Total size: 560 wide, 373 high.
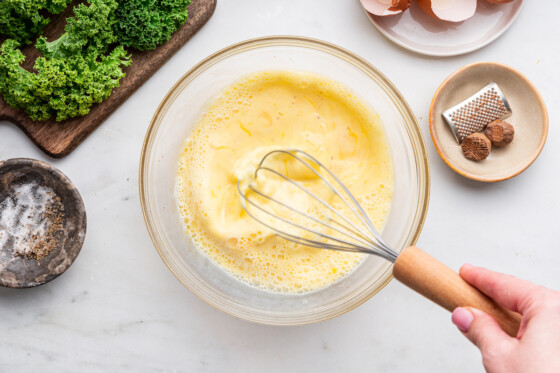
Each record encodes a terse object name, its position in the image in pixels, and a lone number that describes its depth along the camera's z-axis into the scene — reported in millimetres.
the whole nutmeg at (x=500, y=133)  634
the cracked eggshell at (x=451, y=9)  638
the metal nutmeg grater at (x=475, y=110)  640
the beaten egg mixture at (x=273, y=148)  618
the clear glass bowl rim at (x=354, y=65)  603
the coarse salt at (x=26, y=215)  632
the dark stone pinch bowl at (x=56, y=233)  617
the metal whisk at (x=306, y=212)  585
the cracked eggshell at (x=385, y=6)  631
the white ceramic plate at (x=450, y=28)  650
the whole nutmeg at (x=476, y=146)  632
